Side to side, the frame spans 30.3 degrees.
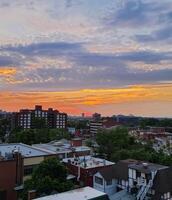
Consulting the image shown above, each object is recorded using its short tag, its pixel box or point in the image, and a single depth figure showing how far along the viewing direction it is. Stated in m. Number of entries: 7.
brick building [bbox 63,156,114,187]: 44.47
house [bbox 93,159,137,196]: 40.06
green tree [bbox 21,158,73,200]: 31.22
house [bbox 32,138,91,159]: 56.88
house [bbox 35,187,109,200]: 24.17
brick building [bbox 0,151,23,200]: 36.16
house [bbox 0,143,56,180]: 45.09
